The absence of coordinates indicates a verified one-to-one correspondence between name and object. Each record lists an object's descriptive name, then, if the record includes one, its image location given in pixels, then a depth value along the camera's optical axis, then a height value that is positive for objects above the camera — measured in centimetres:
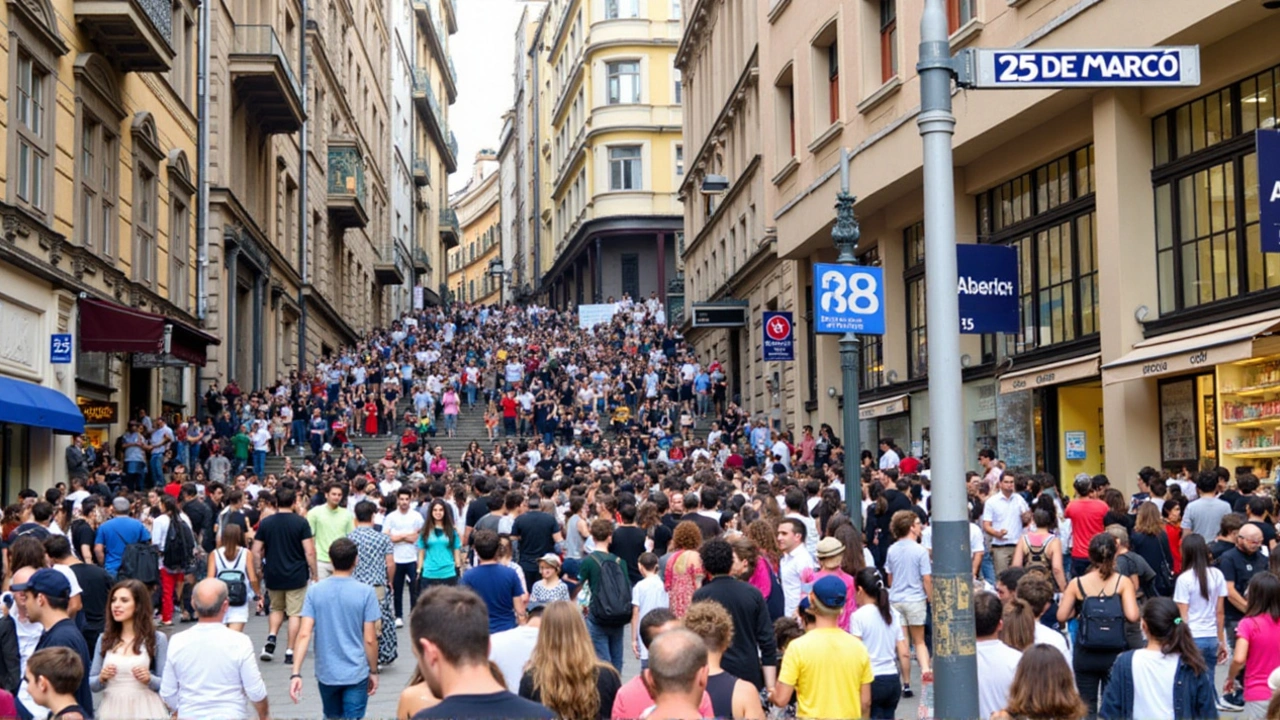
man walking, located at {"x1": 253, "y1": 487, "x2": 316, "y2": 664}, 1412 -73
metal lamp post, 1455 +108
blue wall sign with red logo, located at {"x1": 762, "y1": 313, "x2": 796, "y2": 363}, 2825 +251
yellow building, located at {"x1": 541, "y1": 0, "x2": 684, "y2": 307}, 6769 +1533
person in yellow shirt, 734 -101
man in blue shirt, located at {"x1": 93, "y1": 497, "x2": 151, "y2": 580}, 1505 -60
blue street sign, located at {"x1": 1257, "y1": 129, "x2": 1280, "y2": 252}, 1244 +235
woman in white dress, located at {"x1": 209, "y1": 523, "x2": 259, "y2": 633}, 1295 -77
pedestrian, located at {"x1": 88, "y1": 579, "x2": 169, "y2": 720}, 770 -93
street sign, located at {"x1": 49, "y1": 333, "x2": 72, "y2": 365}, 2270 +204
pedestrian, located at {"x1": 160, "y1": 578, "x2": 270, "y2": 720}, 764 -100
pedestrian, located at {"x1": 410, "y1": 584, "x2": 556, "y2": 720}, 425 -57
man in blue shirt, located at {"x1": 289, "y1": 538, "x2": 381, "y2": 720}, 912 -98
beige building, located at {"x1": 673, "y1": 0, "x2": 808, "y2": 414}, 3669 +753
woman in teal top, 1442 -73
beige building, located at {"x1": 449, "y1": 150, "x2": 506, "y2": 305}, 12519 +2075
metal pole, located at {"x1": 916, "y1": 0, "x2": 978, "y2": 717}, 804 +73
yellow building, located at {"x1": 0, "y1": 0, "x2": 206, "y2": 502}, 2144 +444
